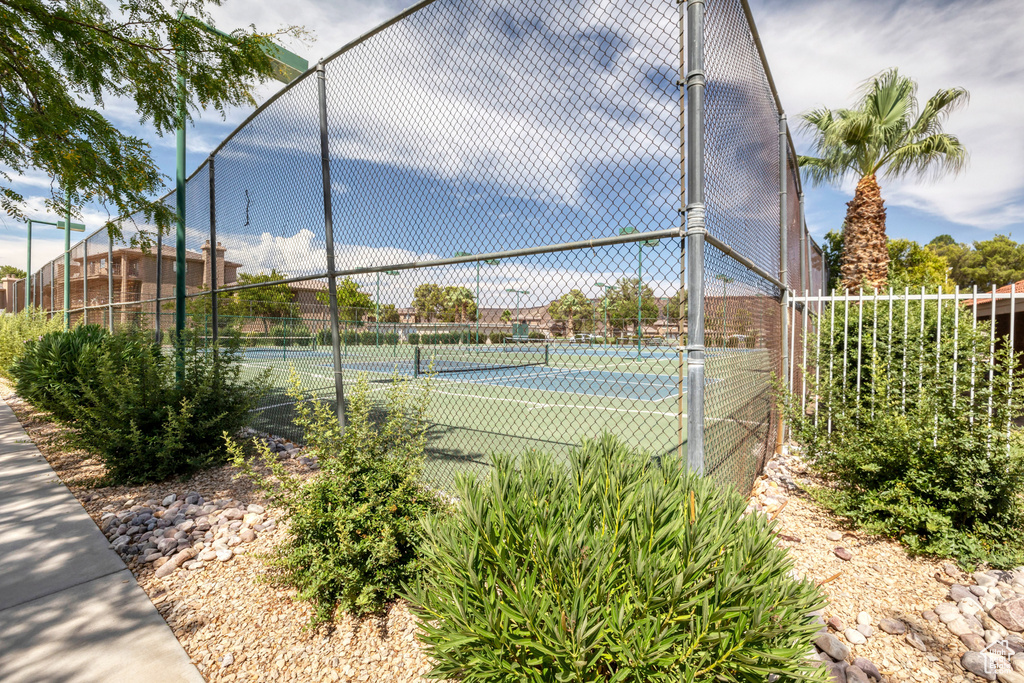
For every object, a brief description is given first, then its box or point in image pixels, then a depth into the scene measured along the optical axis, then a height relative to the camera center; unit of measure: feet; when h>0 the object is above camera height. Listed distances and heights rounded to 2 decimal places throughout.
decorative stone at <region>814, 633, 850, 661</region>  7.15 -5.01
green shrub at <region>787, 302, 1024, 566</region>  9.80 -2.83
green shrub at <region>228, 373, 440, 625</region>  7.89 -3.29
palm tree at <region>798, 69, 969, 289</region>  39.58 +16.91
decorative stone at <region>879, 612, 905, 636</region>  7.82 -5.08
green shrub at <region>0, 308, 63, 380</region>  36.97 +0.15
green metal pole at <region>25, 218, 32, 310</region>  61.00 +8.05
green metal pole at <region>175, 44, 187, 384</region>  21.21 +4.23
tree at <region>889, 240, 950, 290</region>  95.33 +17.51
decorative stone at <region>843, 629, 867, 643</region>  7.58 -5.10
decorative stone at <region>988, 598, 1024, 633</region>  7.69 -4.83
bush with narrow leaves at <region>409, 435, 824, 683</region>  4.12 -2.54
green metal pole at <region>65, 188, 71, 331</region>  46.00 +5.97
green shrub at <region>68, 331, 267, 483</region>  14.46 -2.69
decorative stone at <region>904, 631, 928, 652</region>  7.45 -5.10
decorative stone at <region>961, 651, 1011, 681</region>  6.78 -4.99
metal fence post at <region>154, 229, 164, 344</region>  28.69 +4.69
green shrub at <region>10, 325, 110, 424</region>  19.98 -1.63
